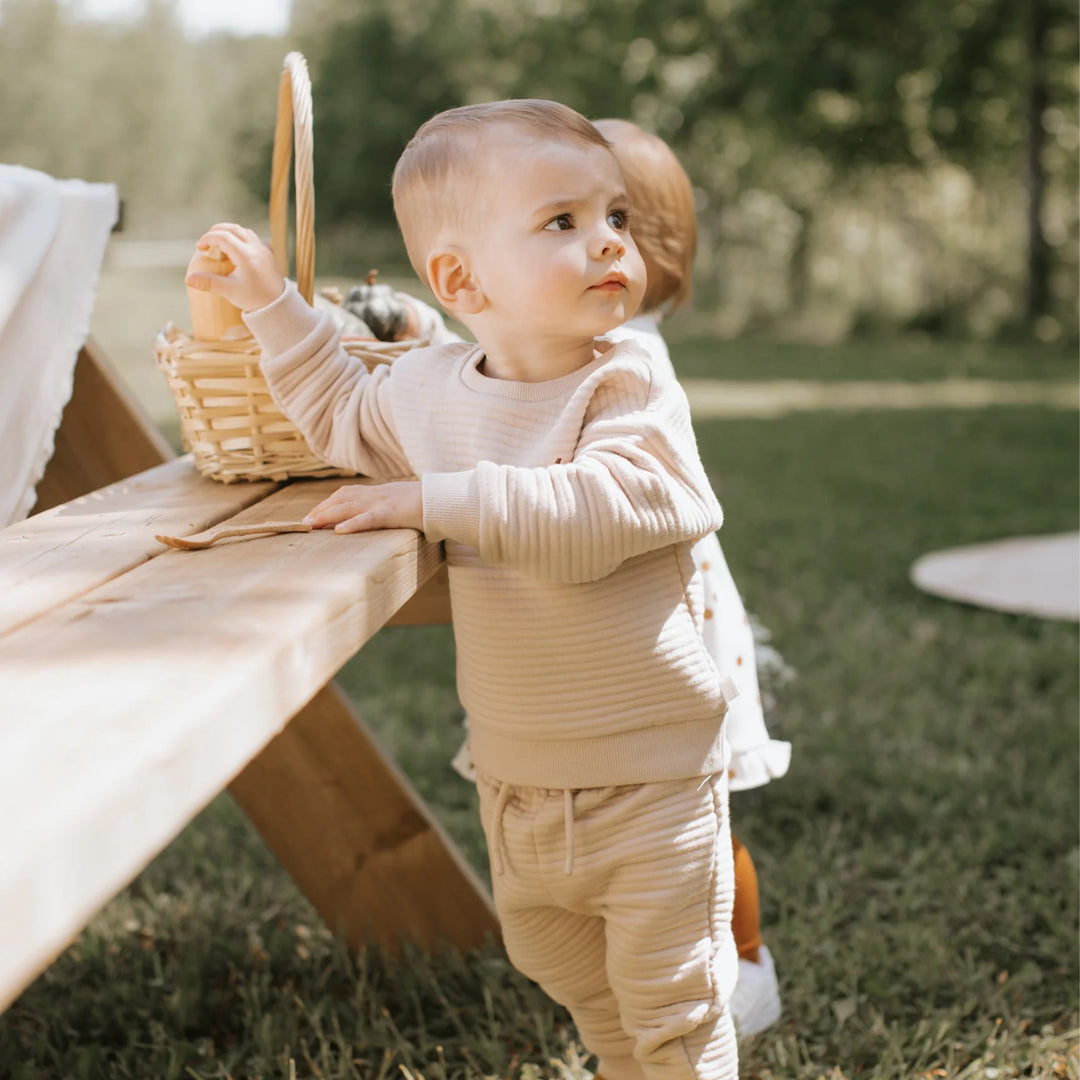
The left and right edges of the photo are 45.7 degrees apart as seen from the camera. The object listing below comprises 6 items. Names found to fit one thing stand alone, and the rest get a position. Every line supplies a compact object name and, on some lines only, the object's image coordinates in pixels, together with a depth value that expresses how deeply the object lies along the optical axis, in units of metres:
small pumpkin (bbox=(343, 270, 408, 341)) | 1.71
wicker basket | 1.49
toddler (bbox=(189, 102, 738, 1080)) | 1.18
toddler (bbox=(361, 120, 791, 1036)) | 1.61
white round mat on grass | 3.50
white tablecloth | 1.57
